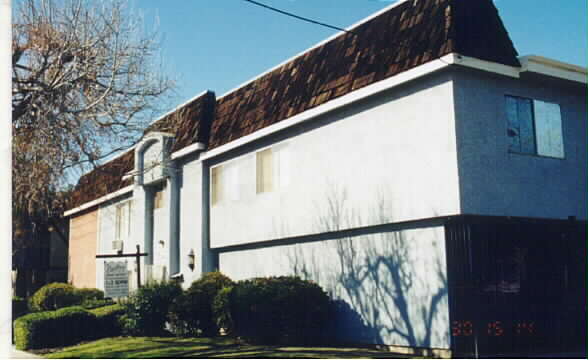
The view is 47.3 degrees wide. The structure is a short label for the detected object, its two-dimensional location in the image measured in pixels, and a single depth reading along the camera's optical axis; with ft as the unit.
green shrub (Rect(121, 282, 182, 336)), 56.13
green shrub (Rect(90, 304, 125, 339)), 57.98
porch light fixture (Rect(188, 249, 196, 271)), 68.54
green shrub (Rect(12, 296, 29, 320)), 92.54
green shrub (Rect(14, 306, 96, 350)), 55.01
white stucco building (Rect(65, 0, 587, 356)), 41.55
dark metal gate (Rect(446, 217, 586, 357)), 40.91
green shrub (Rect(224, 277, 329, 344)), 47.39
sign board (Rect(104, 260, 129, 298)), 55.77
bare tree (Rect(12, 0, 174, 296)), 44.65
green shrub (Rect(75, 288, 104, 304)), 81.56
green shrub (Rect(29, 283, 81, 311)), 82.38
